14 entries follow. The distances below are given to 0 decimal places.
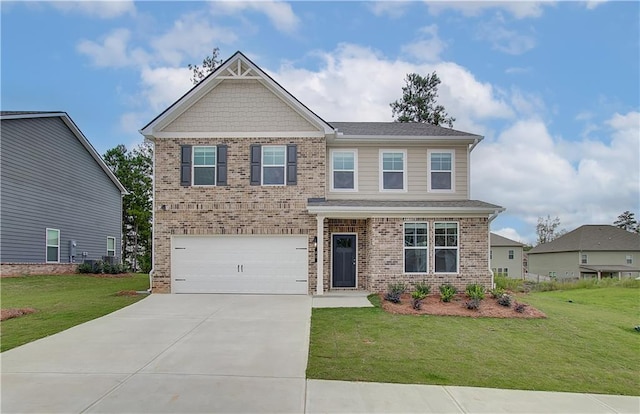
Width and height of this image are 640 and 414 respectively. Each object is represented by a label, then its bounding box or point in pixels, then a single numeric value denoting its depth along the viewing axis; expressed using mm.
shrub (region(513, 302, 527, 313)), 11573
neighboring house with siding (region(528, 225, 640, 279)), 39406
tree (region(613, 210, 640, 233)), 60666
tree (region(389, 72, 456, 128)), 30250
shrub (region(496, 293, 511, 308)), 12094
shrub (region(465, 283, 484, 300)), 12594
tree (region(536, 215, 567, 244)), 54500
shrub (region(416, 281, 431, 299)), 13202
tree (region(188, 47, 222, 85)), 29750
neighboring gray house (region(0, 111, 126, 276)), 18375
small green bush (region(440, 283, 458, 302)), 12578
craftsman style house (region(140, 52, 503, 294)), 14539
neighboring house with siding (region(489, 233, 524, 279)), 43750
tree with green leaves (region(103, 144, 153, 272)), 33906
